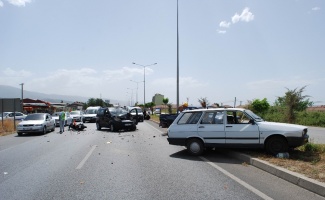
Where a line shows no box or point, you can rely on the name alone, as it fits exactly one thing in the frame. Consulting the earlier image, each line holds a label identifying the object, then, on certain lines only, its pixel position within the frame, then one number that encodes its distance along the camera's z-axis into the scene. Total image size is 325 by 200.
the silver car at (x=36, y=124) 21.05
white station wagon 9.60
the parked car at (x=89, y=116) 38.26
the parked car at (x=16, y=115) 39.82
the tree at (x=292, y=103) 21.38
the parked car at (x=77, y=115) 36.06
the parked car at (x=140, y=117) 37.78
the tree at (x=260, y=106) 38.12
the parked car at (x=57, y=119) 30.70
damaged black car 22.92
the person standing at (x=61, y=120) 22.81
